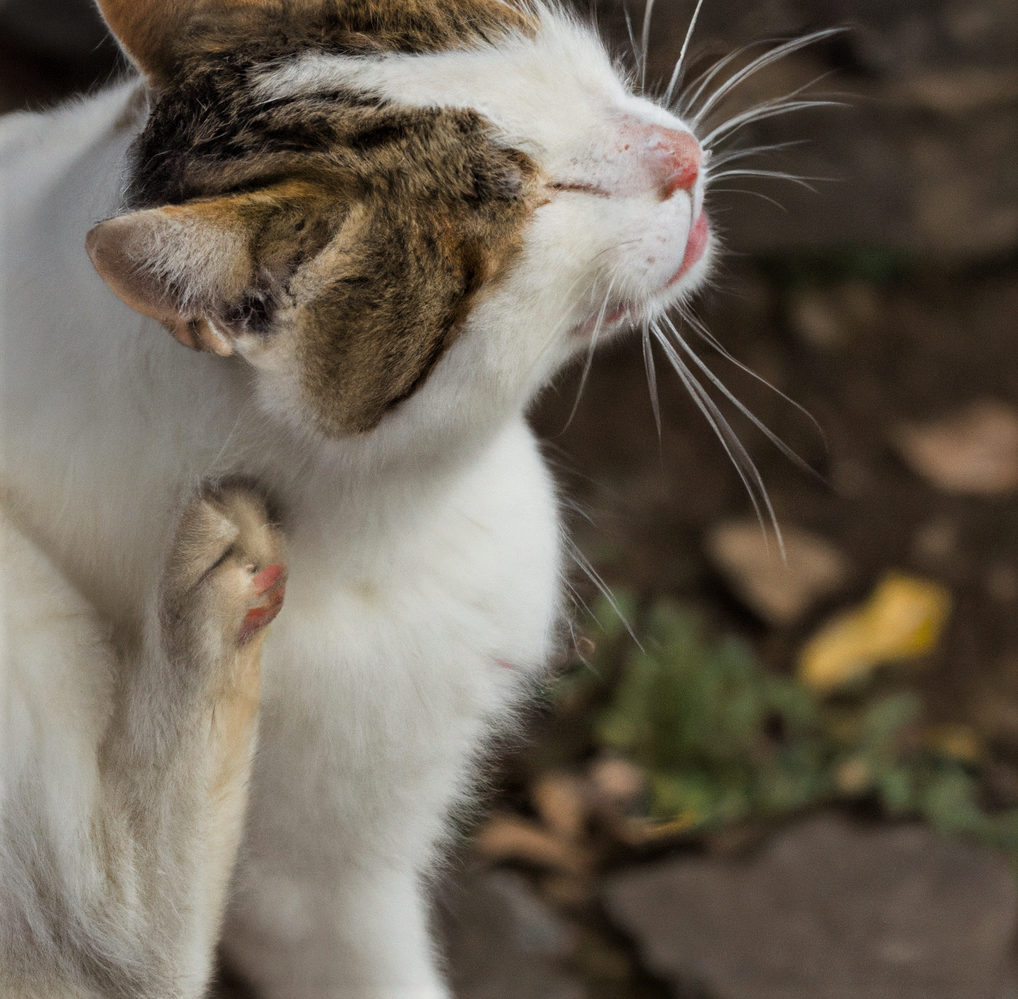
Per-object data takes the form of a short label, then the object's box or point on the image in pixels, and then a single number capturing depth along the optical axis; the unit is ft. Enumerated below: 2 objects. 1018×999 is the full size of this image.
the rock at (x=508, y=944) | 3.85
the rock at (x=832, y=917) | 3.87
